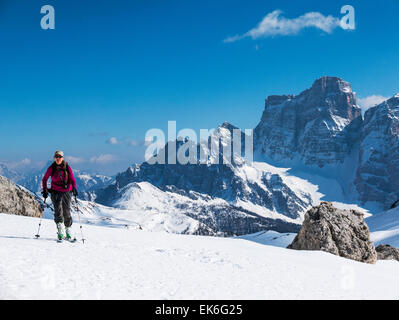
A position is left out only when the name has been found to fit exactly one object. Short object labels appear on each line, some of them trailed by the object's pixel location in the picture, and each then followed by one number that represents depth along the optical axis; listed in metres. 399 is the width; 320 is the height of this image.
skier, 14.69
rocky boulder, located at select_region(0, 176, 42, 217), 27.62
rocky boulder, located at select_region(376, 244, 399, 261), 26.92
